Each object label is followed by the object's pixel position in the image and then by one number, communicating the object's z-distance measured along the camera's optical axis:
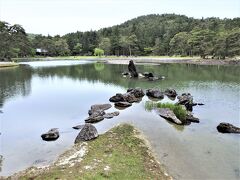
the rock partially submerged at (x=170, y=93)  19.83
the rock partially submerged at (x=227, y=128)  11.52
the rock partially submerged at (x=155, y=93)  19.39
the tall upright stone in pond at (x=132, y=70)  32.26
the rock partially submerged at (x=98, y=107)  14.94
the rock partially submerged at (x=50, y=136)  10.85
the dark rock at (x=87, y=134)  10.09
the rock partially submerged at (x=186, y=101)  15.68
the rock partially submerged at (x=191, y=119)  13.17
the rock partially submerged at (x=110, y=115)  14.00
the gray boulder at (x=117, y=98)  17.97
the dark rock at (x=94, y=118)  13.26
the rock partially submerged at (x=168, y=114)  12.85
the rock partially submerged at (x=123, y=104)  16.77
